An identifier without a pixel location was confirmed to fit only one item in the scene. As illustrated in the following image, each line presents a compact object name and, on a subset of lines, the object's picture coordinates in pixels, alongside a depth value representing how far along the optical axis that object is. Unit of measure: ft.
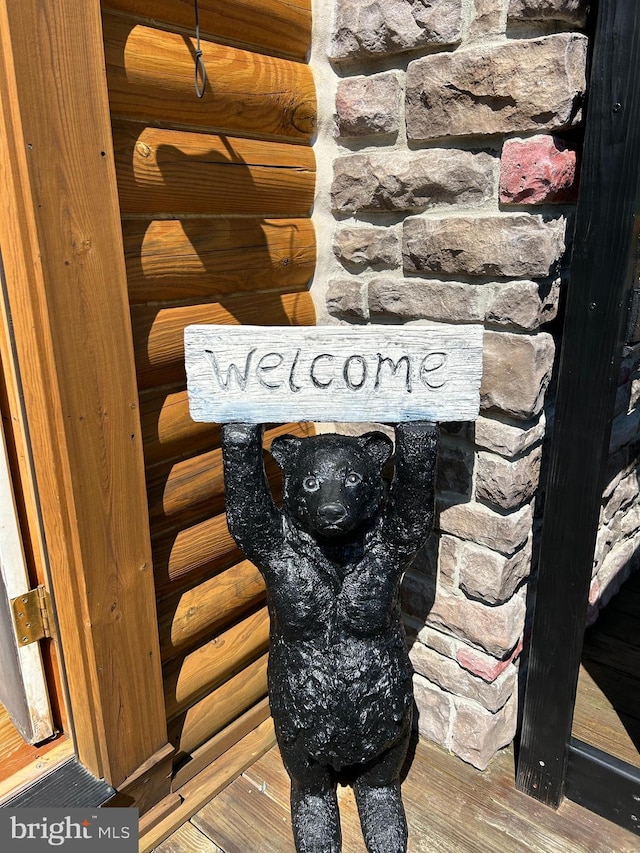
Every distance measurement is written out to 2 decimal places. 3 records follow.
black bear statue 4.64
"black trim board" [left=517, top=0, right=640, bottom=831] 4.38
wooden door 5.01
